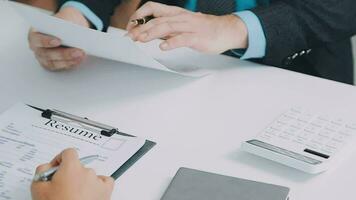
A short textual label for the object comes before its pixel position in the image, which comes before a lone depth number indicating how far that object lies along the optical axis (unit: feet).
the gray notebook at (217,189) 3.80
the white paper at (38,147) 3.96
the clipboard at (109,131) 4.05
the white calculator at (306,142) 4.01
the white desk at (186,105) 4.01
